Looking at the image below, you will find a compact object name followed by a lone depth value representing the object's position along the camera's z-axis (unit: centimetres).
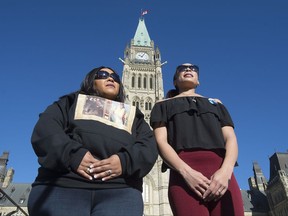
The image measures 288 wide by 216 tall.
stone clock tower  3347
